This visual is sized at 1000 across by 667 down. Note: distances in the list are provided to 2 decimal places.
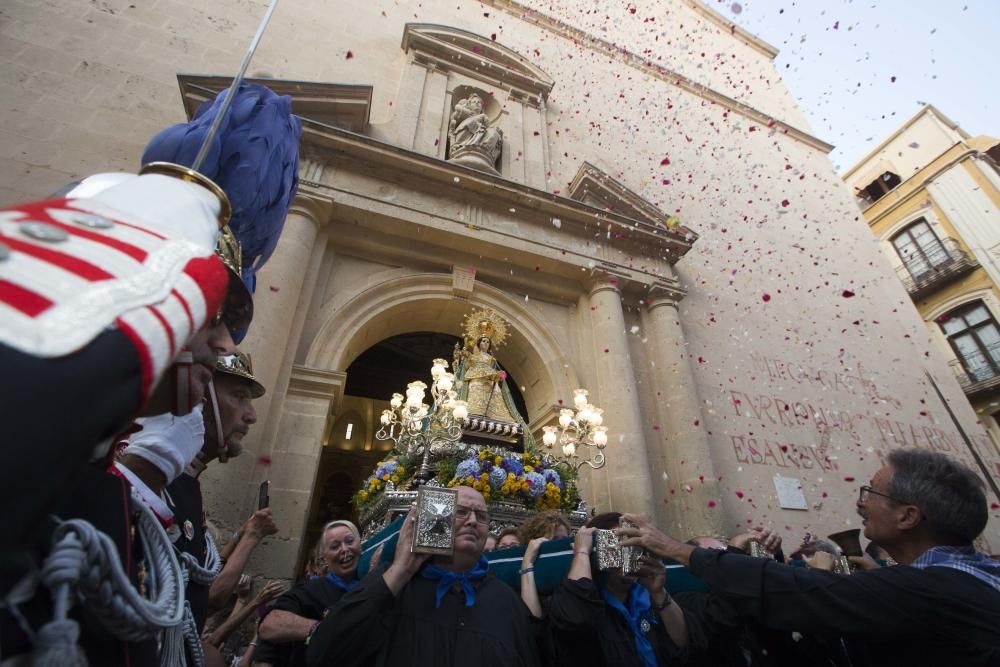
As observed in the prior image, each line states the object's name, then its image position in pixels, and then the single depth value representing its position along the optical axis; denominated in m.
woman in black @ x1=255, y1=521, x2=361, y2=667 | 2.49
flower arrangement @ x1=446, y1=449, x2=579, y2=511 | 4.39
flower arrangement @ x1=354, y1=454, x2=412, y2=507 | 4.89
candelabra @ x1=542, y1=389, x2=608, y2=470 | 5.48
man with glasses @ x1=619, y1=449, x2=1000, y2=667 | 1.67
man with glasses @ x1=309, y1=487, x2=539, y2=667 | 1.77
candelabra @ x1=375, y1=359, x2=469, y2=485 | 4.74
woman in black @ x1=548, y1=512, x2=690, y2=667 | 2.19
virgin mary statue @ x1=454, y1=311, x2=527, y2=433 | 5.65
